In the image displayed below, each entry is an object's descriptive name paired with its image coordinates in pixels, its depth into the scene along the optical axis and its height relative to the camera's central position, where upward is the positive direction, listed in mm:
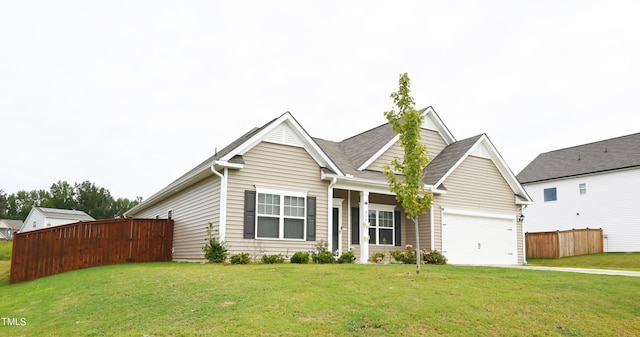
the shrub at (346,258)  15992 -968
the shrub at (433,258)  18408 -1088
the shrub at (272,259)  15084 -961
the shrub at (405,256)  18281 -1017
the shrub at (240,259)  14617 -940
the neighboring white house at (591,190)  28875 +2410
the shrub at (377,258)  18311 -1098
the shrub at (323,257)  15812 -935
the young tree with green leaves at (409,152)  12117 +1796
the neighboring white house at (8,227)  78812 -400
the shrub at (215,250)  14867 -704
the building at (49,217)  51031 +804
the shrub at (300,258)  15258 -938
